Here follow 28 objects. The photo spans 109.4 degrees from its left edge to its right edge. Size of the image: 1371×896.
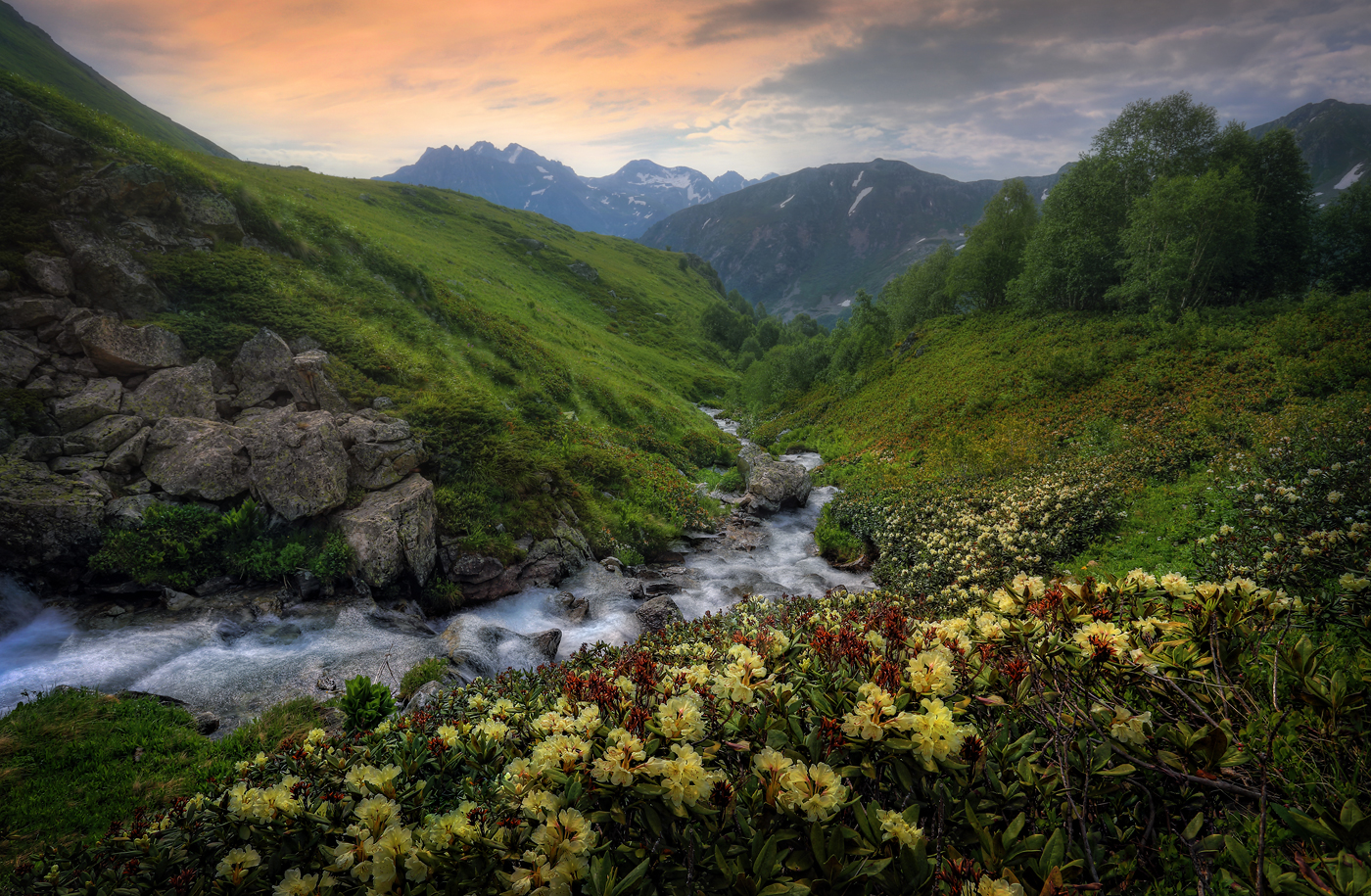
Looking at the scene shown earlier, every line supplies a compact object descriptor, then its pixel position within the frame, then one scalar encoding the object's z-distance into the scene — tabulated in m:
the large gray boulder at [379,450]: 15.10
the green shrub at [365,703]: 7.48
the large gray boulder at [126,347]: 13.73
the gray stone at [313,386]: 16.66
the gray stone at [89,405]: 12.56
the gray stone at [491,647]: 11.44
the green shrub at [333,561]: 13.02
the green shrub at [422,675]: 9.74
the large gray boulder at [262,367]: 15.88
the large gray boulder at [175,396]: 13.65
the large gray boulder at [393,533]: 13.44
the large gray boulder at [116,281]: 14.76
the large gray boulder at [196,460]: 12.63
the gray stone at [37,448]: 11.55
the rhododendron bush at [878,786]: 2.28
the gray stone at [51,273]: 13.65
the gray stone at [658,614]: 14.25
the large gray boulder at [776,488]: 24.47
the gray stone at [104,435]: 12.25
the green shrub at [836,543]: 19.14
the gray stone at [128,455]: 12.33
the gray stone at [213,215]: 19.00
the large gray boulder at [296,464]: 13.35
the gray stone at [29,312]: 13.00
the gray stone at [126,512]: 11.56
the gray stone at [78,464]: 11.78
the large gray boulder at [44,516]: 10.62
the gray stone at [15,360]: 12.33
